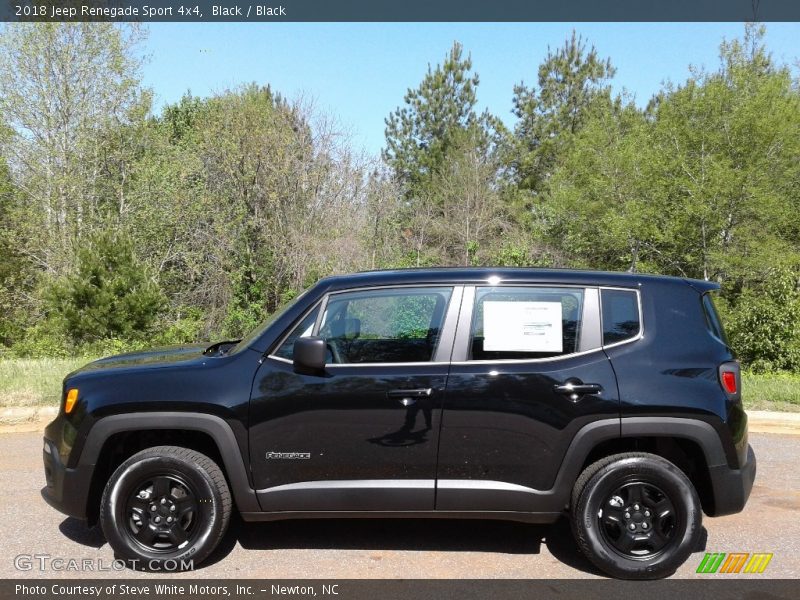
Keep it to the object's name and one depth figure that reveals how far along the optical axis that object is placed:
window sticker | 4.23
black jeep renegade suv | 4.09
